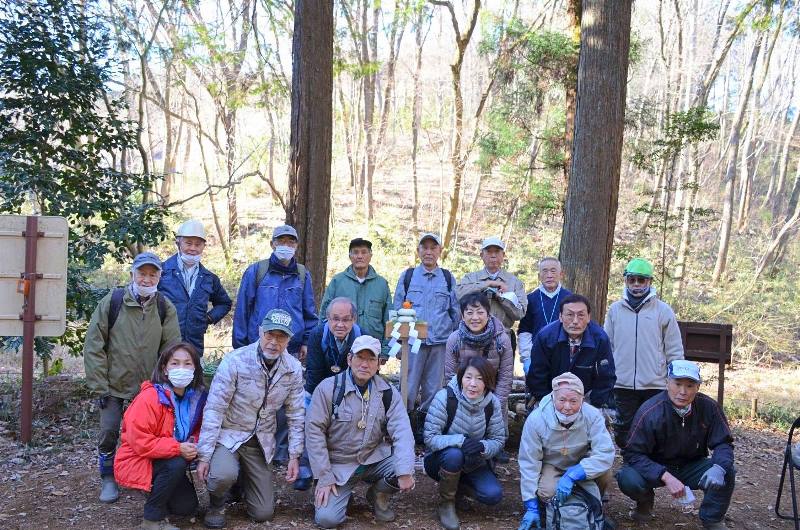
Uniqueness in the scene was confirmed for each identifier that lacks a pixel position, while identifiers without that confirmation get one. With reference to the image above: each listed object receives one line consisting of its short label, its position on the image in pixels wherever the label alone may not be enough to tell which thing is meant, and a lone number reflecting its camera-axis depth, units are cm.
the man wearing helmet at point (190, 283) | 546
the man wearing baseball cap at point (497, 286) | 574
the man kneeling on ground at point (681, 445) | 451
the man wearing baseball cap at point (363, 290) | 579
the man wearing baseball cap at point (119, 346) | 479
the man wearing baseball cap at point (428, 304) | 608
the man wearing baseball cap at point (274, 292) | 555
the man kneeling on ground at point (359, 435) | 455
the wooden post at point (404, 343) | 527
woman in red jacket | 423
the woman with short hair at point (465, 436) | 460
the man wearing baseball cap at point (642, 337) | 551
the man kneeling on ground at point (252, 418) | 444
